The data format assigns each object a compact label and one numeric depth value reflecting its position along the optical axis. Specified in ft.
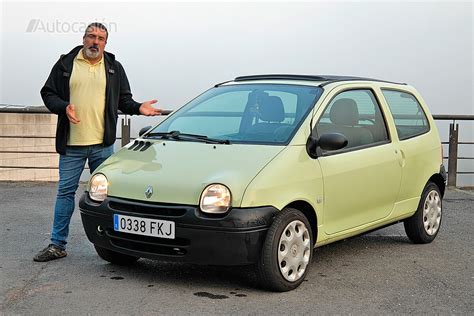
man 18.31
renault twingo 14.87
